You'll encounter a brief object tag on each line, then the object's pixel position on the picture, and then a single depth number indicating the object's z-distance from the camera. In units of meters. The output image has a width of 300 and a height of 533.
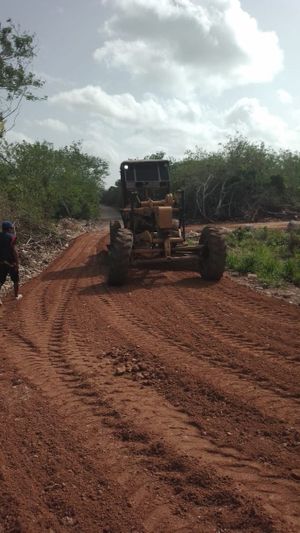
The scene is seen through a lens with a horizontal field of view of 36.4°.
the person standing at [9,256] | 9.36
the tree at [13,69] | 20.80
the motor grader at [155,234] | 9.62
